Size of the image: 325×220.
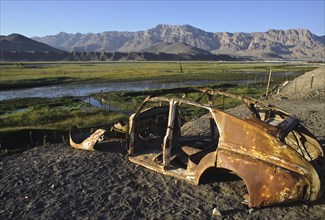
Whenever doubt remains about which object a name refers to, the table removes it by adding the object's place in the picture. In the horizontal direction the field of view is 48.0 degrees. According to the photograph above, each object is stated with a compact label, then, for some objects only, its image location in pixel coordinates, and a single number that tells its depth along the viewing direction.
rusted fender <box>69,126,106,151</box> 10.03
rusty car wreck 5.83
